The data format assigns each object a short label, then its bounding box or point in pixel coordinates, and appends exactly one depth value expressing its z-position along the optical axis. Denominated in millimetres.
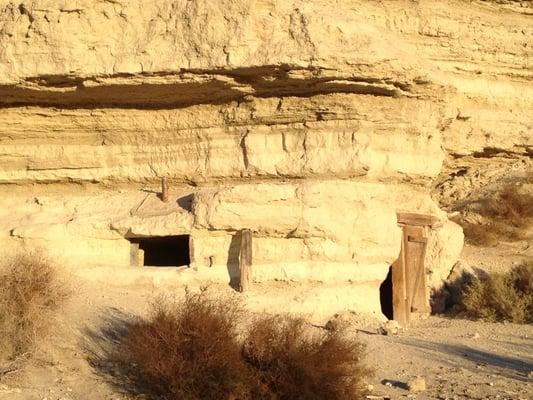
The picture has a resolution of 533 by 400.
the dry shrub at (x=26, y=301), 8531
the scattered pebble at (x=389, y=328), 10938
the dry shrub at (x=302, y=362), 7379
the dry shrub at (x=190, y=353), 7434
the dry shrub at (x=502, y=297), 12680
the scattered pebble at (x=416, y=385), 7978
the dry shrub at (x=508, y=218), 16609
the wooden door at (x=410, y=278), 13117
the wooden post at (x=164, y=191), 12352
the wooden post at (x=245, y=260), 11438
